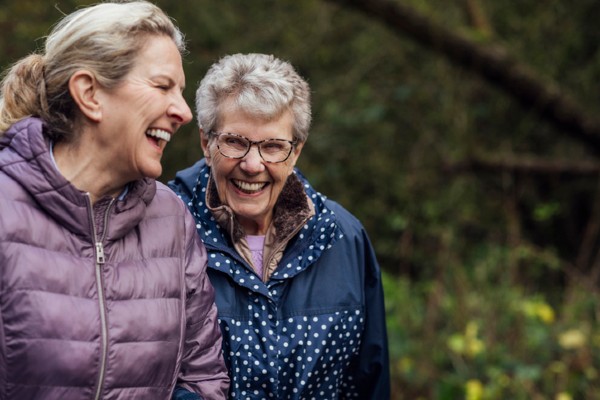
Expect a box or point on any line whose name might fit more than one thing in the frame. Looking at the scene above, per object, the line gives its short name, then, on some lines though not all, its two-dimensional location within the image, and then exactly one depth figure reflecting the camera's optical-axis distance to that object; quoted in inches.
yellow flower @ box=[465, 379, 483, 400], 184.1
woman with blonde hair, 87.0
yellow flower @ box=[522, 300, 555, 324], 195.9
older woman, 112.0
